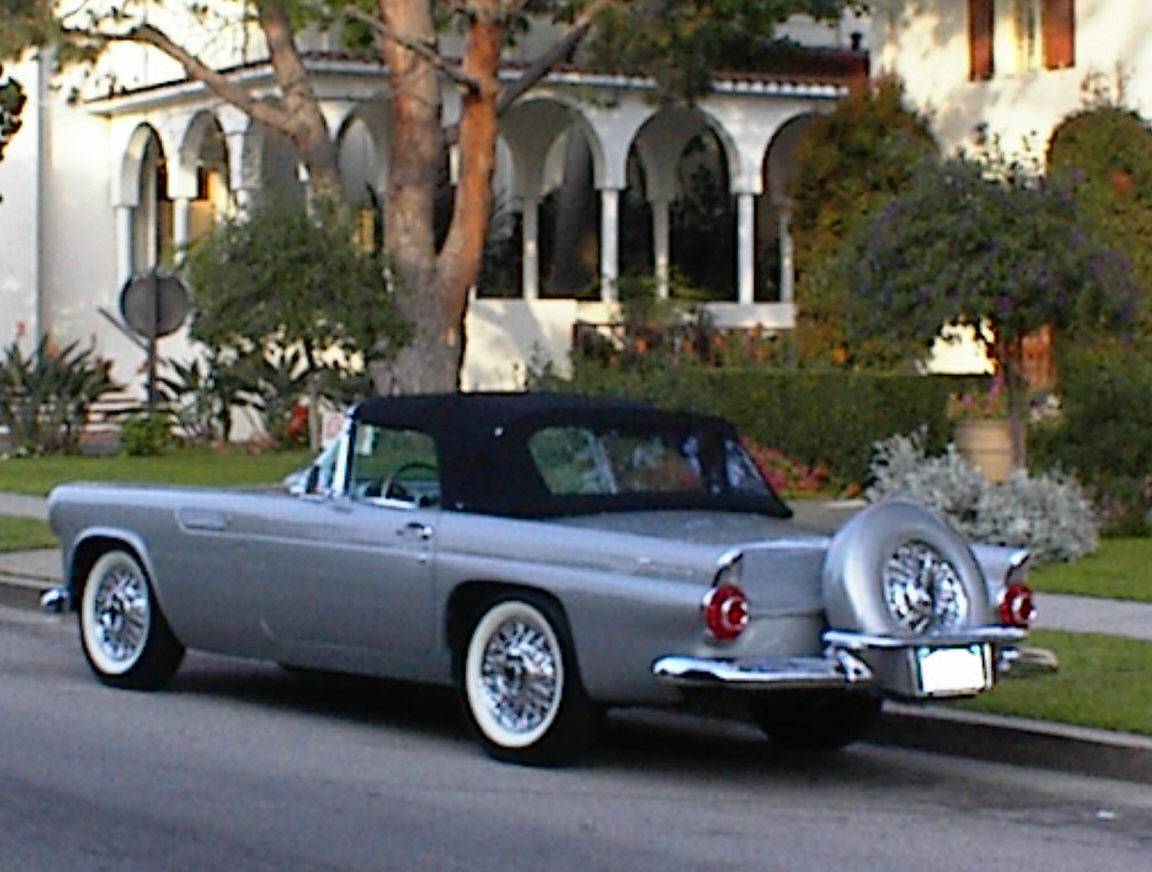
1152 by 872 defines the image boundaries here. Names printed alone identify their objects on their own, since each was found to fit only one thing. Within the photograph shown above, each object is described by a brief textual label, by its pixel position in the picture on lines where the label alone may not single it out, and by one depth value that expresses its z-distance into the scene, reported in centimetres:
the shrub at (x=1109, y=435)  2006
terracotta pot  2172
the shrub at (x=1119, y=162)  2550
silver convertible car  980
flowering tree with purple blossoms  1811
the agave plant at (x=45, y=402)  3133
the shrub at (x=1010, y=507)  1770
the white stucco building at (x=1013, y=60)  2842
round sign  2503
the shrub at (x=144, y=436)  3038
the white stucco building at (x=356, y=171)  3441
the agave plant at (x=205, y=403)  3238
